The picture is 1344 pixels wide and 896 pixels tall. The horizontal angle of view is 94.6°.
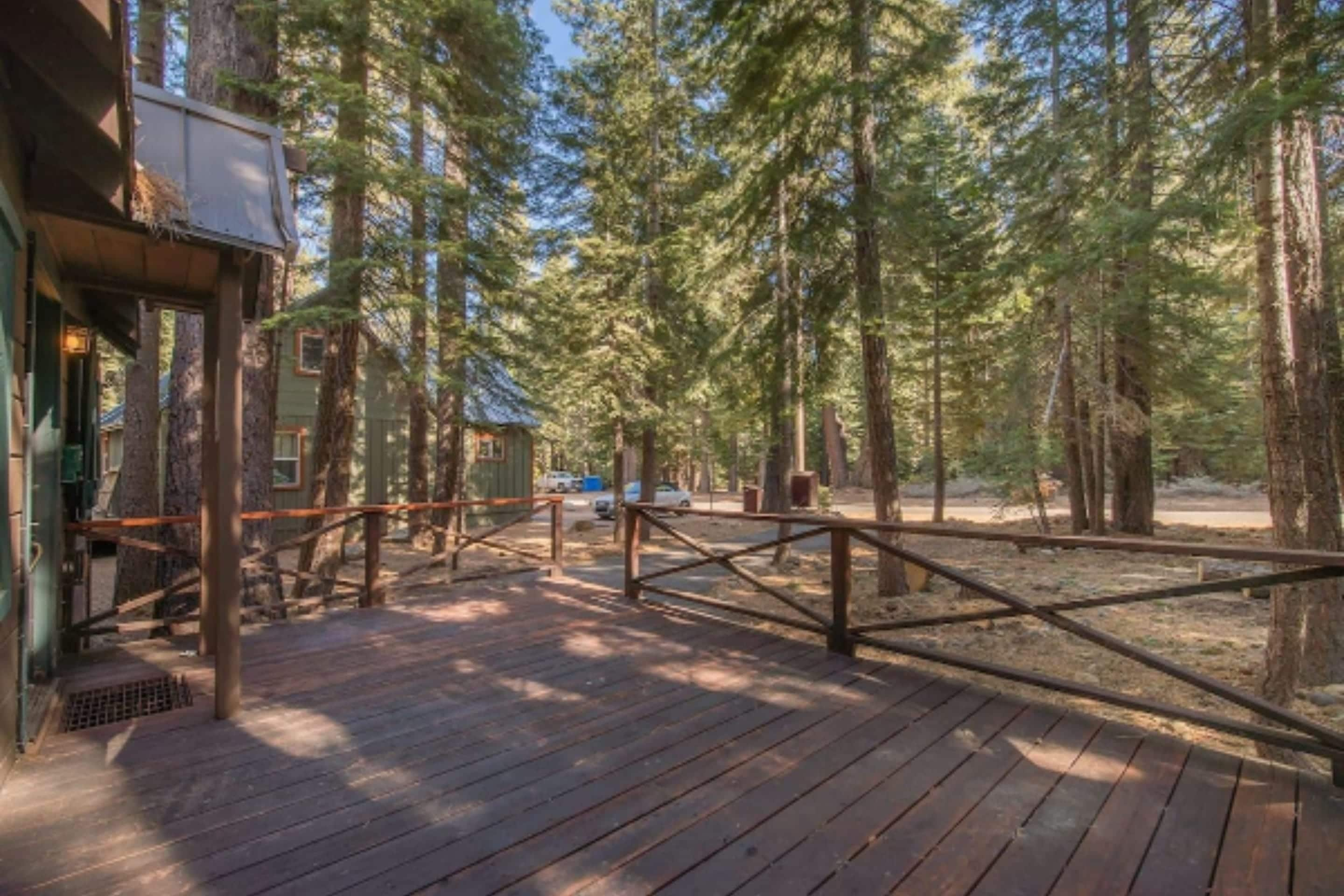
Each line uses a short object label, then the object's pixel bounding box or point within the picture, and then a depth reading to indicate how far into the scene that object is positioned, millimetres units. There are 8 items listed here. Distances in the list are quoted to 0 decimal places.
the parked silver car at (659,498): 18562
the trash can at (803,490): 15672
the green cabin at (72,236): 2070
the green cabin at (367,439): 13203
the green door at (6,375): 2271
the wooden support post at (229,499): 2994
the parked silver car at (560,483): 37344
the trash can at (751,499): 17703
